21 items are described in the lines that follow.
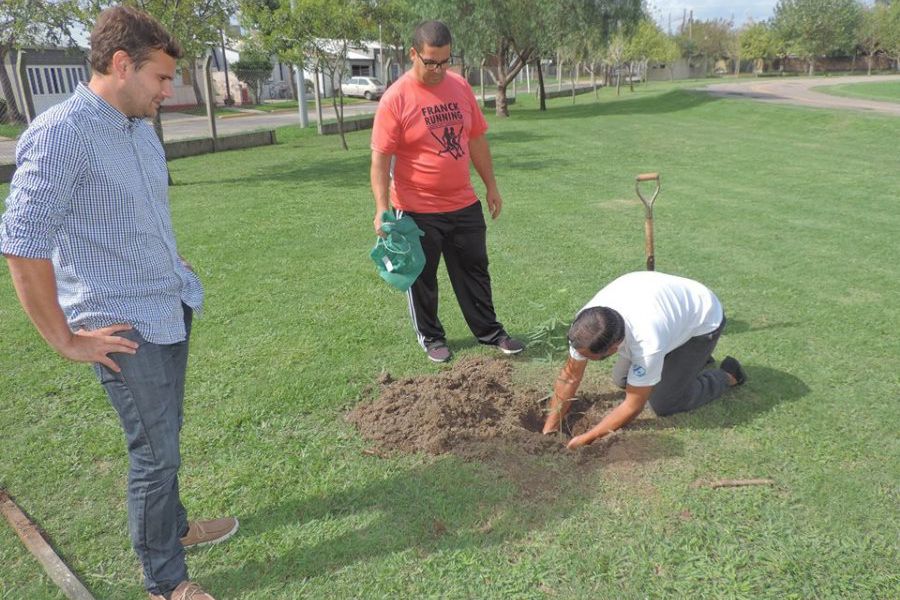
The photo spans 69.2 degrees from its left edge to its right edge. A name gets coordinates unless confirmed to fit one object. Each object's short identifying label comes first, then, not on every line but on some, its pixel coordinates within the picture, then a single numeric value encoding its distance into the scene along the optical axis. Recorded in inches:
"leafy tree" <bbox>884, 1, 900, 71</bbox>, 2087.8
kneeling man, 119.3
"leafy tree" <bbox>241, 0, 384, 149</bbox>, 598.2
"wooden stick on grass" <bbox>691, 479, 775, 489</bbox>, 122.5
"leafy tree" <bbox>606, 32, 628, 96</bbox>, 1515.3
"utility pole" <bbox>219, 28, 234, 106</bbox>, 1426.8
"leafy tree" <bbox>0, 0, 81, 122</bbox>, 413.1
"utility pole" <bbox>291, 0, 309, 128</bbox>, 836.0
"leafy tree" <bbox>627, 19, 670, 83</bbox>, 1738.6
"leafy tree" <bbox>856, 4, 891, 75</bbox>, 2225.1
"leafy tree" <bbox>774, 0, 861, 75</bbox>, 2273.6
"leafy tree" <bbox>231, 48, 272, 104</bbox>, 1488.7
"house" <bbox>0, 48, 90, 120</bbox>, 797.9
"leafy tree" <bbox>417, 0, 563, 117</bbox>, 939.3
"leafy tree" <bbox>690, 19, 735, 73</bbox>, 2979.8
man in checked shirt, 70.5
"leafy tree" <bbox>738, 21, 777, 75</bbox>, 2449.6
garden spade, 164.9
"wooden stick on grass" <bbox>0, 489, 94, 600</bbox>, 100.7
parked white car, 1635.1
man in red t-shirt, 152.3
